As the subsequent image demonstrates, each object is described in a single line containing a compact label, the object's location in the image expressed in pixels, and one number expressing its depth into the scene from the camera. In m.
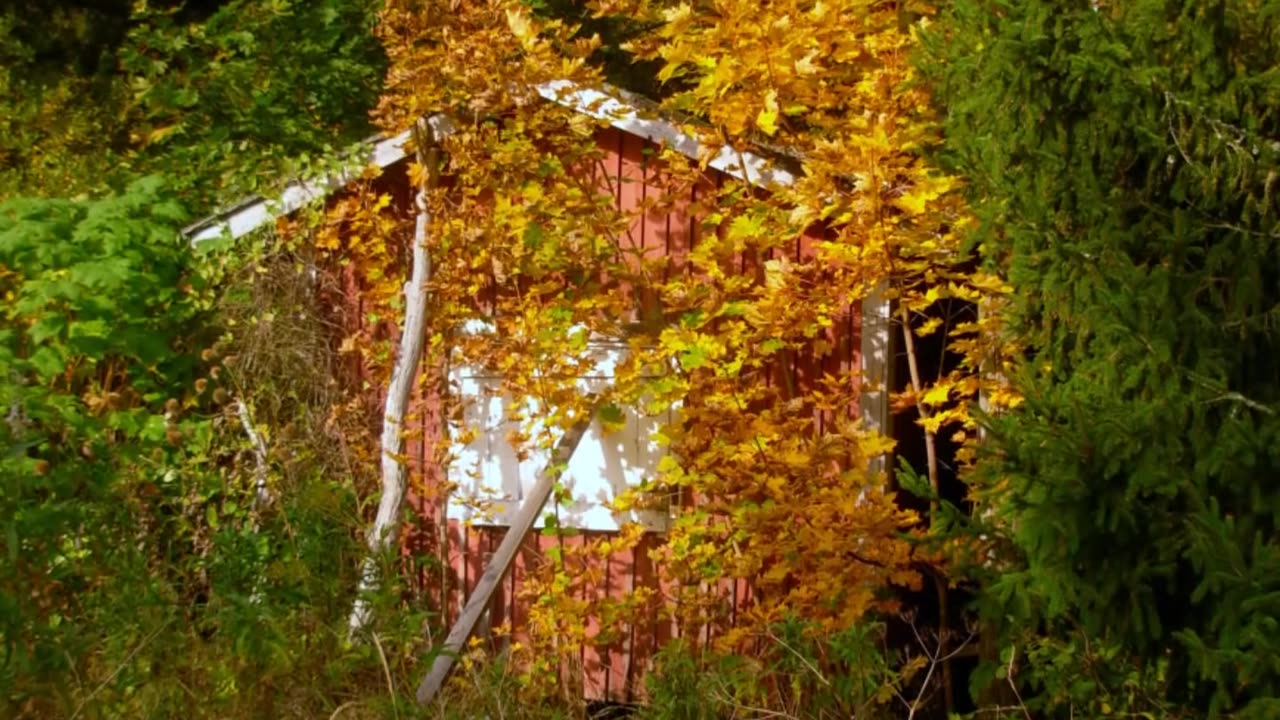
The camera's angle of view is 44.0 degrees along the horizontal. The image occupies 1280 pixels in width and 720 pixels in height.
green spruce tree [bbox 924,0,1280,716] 5.28
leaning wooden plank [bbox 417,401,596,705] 7.79
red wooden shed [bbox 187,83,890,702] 8.16
